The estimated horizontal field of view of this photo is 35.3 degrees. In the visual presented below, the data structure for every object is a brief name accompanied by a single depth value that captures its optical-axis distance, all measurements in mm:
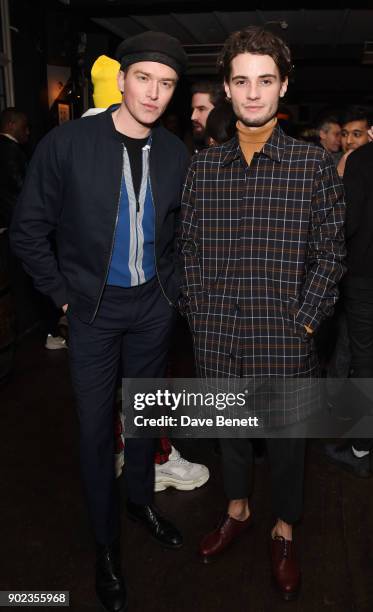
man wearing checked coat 1933
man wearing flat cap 1916
